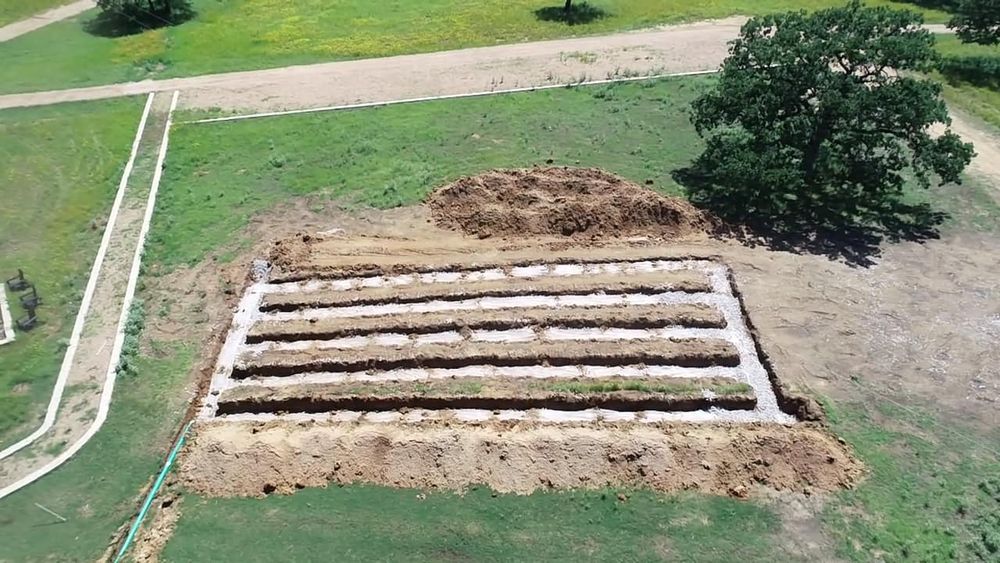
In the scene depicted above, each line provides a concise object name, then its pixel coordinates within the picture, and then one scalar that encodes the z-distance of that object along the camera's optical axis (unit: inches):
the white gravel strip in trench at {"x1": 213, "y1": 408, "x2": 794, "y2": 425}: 801.6
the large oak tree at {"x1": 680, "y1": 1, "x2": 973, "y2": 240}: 1018.7
